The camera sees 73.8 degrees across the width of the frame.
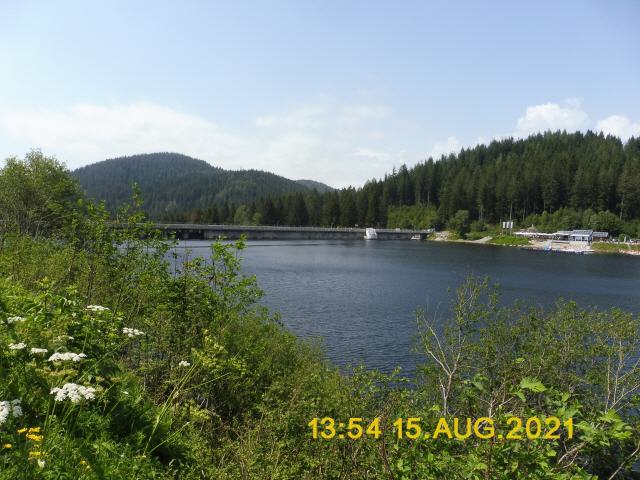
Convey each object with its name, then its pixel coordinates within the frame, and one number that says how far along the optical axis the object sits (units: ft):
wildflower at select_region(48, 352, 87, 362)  14.51
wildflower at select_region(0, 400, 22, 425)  12.63
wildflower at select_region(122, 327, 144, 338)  20.01
